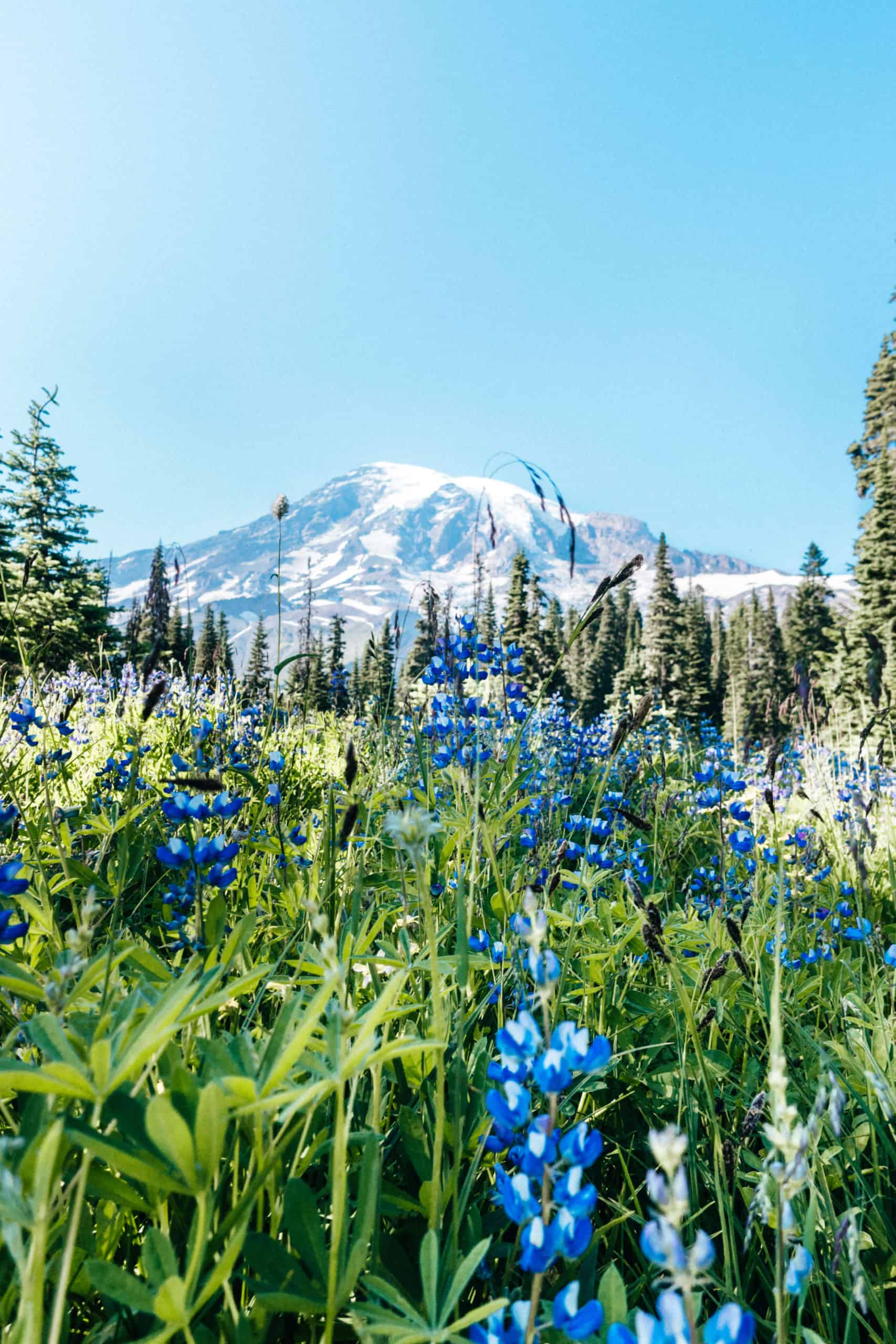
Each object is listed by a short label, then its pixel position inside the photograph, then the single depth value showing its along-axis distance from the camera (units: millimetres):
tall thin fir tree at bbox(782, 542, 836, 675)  47156
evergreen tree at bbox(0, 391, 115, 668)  18719
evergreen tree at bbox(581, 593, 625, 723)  53406
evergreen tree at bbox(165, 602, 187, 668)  35188
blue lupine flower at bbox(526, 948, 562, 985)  641
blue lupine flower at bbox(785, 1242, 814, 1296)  672
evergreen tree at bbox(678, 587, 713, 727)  36781
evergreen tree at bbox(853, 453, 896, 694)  19891
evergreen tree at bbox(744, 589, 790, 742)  44781
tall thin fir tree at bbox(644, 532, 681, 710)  34844
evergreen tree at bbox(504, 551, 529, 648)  31766
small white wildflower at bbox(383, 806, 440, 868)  755
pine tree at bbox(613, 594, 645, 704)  37625
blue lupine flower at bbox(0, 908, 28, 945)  1038
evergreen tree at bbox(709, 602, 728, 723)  49188
